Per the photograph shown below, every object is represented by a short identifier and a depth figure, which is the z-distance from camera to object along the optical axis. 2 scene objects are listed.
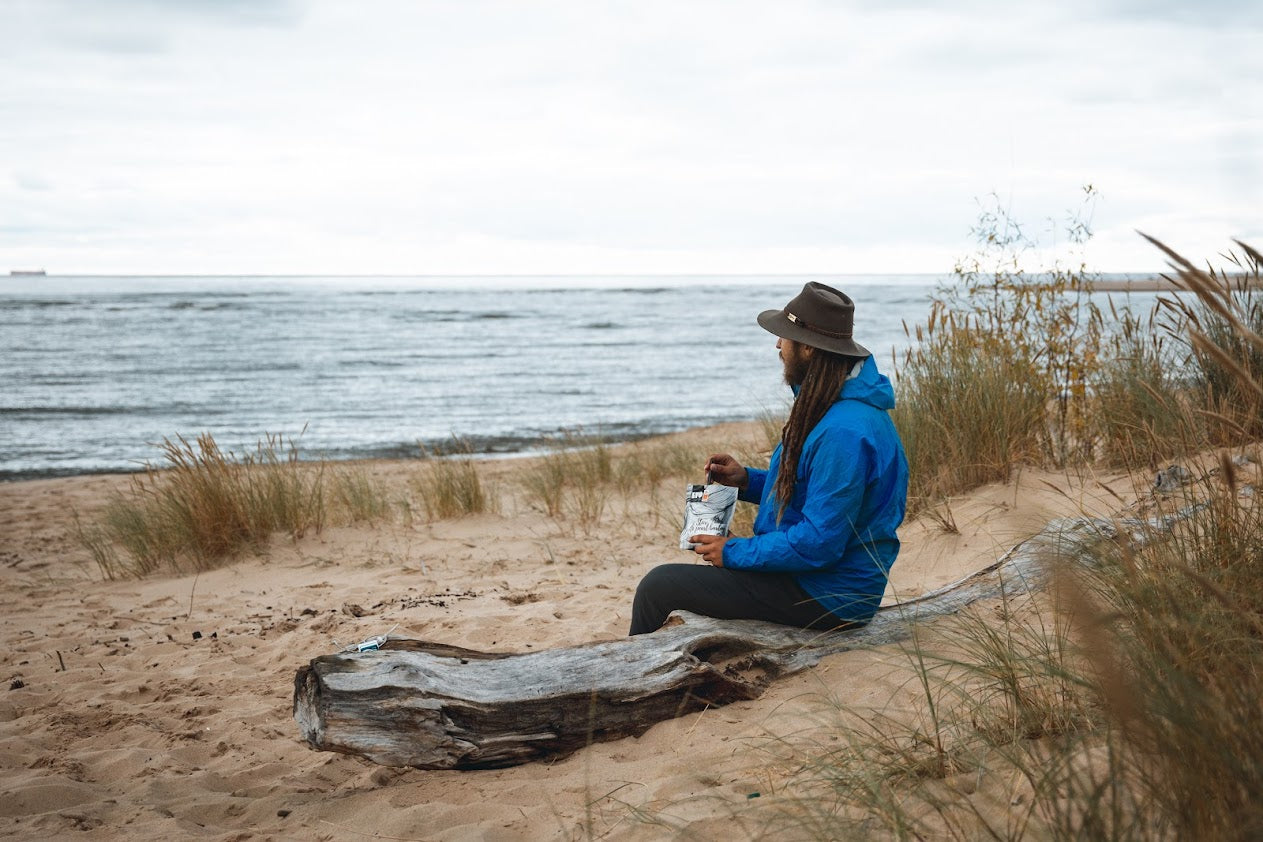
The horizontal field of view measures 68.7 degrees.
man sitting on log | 3.52
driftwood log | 3.31
